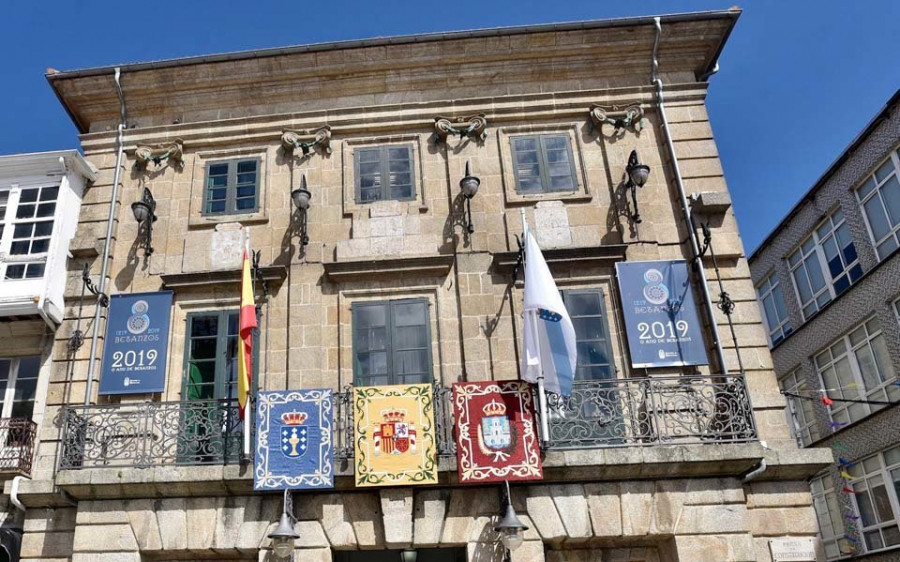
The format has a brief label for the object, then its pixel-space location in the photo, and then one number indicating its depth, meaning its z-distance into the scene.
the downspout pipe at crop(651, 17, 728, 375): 10.86
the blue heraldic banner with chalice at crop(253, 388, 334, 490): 9.74
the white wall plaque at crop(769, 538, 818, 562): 9.64
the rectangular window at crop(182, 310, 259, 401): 10.98
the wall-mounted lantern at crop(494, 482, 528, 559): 9.16
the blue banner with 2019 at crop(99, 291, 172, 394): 11.08
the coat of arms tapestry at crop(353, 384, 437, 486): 9.71
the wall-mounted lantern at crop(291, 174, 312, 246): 11.66
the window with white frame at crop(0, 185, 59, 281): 11.80
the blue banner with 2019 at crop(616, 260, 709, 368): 10.78
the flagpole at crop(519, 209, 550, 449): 9.59
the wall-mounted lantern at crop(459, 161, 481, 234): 11.60
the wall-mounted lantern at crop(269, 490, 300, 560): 9.23
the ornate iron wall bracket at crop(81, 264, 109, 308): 11.41
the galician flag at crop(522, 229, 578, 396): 9.86
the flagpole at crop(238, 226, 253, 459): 9.81
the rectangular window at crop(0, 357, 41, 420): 11.44
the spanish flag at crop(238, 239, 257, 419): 9.82
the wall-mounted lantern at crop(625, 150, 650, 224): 11.47
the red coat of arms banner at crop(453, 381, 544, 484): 9.60
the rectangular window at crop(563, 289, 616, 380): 10.78
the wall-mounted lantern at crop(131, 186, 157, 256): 11.83
